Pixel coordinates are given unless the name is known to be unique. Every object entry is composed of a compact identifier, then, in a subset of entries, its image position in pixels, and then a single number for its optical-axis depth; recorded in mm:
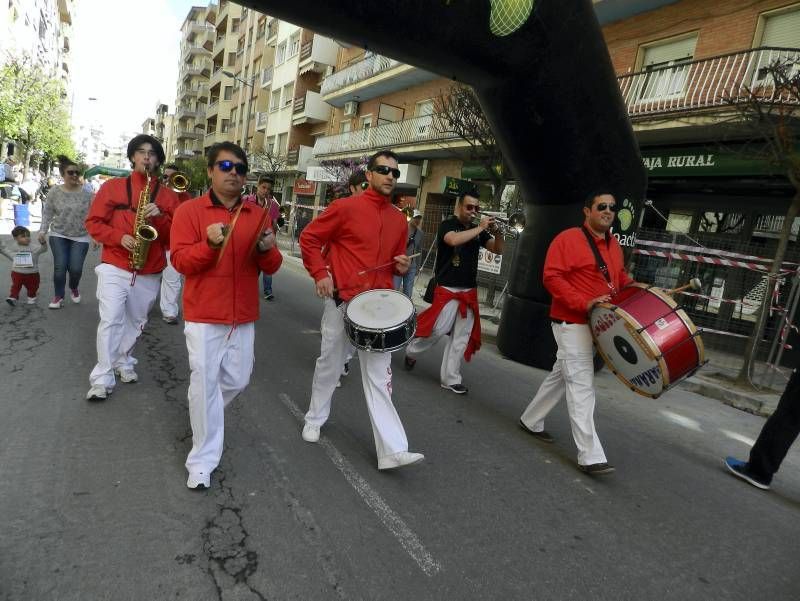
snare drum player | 3498
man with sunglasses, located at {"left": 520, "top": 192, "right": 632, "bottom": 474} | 3875
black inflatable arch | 4898
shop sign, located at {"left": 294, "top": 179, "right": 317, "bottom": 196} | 33188
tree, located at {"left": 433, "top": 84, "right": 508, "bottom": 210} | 12820
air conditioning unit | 29047
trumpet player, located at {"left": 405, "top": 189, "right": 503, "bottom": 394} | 5406
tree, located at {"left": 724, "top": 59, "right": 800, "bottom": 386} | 7191
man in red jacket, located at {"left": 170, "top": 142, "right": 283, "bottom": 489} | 3041
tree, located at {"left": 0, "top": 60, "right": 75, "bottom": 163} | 22109
